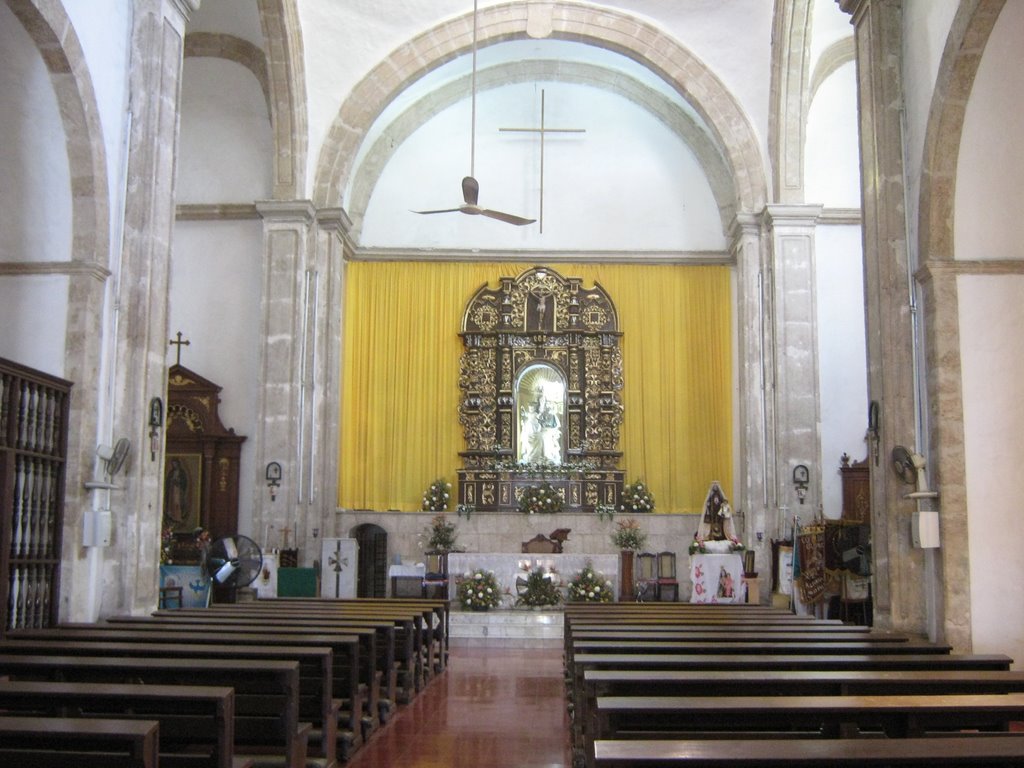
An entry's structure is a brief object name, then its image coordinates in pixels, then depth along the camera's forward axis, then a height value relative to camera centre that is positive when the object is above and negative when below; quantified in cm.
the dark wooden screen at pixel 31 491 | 808 +20
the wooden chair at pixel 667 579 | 1691 -88
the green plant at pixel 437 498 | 1862 +36
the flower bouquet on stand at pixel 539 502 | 1828 +30
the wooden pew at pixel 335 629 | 746 -75
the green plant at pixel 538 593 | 1590 -103
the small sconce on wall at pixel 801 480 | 1577 +59
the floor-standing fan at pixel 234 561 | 1208 -47
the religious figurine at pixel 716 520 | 1576 +2
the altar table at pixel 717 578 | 1489 -75
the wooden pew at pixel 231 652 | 587 -72
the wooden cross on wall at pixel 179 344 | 1661 +261
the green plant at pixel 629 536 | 1795 -24
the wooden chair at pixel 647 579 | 1706 -91
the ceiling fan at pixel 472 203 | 1355 +395
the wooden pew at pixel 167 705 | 434 -76
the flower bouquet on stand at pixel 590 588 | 1598 -96
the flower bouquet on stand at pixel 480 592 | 1570 -101
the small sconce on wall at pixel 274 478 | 1603 +58
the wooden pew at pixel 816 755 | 324 -68
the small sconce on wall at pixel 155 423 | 959 +81
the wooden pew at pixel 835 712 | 416 -71
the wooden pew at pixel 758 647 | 633 -72
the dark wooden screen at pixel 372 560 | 1798 -66
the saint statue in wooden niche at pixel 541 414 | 1920 +184
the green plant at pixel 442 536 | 1797 -26
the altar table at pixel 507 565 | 1617 -64
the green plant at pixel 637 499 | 1862 +37
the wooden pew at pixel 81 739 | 363 -72
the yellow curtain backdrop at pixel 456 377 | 1909 +249
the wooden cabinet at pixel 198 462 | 1672 +84
